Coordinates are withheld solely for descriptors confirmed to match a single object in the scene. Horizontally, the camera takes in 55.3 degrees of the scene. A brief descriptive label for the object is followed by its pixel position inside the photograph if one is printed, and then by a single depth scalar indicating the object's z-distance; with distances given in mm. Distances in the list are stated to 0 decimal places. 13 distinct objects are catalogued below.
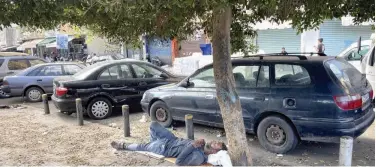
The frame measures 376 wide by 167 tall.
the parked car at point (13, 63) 12634
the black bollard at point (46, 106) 9542
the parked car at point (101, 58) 22962
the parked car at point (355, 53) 10062
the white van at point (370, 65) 8055
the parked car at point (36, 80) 11445
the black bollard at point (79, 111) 8048
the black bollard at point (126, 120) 7012
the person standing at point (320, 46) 12531
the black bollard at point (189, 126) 6086
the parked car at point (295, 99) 5125
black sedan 8516
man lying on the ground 5125
